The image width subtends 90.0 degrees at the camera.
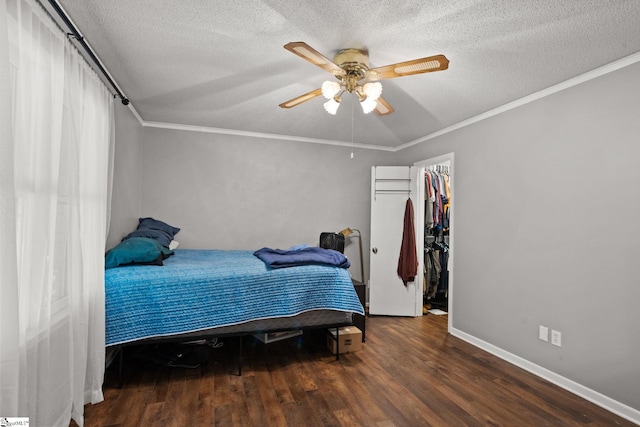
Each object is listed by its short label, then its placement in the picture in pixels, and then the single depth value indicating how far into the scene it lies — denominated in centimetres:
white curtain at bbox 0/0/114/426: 124
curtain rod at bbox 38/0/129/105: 170
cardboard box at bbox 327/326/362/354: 304
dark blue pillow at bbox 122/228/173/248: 321
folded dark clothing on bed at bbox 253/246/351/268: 282
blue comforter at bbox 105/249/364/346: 230
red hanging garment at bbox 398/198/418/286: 430
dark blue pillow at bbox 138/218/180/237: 366
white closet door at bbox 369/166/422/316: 438
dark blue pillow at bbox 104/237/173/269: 253
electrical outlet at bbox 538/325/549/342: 271
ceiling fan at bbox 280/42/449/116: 182
